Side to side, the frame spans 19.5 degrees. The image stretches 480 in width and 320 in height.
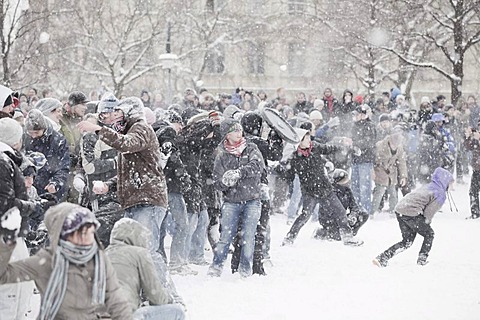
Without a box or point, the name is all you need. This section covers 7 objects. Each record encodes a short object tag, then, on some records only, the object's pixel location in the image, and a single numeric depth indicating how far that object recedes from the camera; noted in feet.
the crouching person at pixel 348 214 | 67.06
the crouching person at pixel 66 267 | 26.36
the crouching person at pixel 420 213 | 55.40
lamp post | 112.80
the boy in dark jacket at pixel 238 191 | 50.51
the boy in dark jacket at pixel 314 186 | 63.93
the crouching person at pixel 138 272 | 30.42
